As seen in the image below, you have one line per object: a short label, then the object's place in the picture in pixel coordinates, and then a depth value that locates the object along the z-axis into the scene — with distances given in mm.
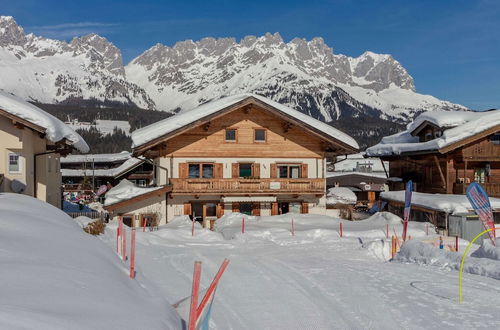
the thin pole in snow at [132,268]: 10345
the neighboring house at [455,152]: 29752
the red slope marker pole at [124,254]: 13158
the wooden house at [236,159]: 27547
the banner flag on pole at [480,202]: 15164
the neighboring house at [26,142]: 19938
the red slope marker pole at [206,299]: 5566
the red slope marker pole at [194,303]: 5398
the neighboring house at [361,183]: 52469
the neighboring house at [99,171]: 63750
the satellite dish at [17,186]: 20047
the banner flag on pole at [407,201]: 18730
